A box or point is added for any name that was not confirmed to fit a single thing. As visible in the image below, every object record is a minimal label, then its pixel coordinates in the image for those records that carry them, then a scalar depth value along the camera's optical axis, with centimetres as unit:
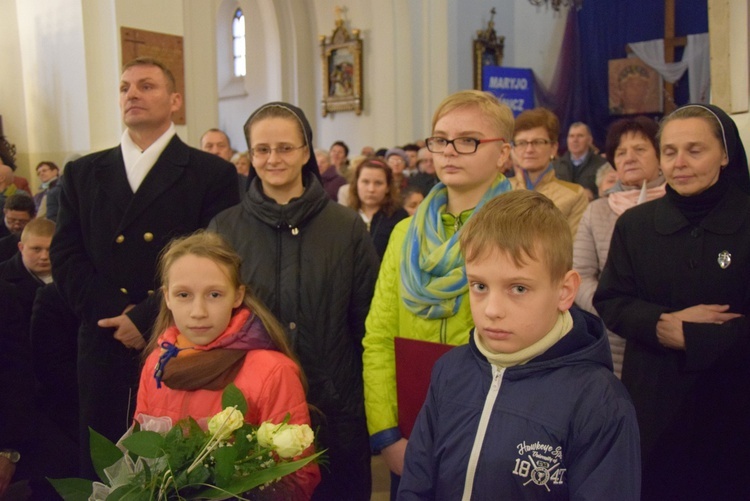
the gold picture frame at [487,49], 1269
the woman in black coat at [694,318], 230
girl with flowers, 200
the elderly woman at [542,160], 358
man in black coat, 272
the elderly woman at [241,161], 674
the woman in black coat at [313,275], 238
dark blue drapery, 1361
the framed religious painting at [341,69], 1070
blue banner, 934
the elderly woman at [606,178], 429
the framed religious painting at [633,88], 1327
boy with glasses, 208
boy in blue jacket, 149
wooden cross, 1296
